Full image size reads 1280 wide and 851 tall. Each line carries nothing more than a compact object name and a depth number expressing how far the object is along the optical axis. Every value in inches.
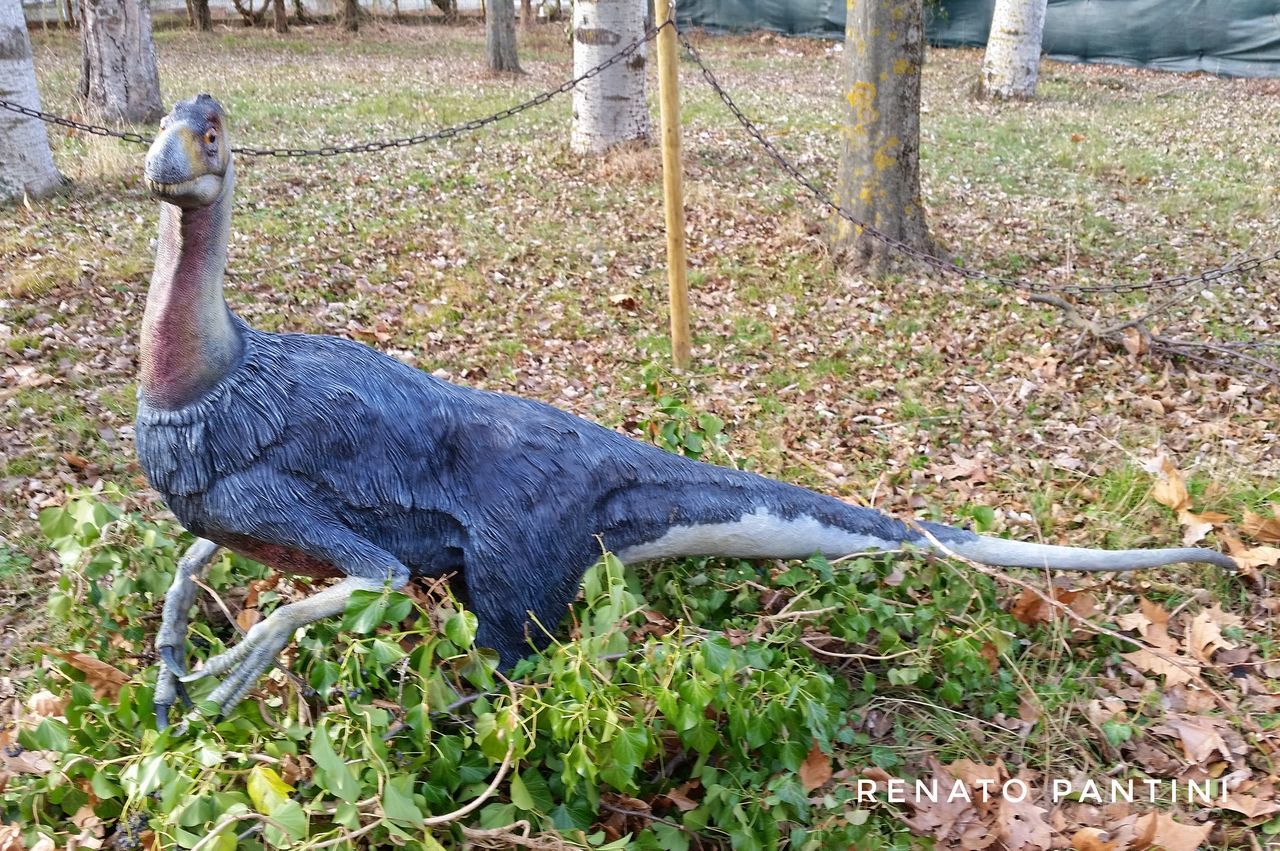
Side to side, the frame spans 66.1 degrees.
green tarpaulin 577.3
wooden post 185.3
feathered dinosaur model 86.3
